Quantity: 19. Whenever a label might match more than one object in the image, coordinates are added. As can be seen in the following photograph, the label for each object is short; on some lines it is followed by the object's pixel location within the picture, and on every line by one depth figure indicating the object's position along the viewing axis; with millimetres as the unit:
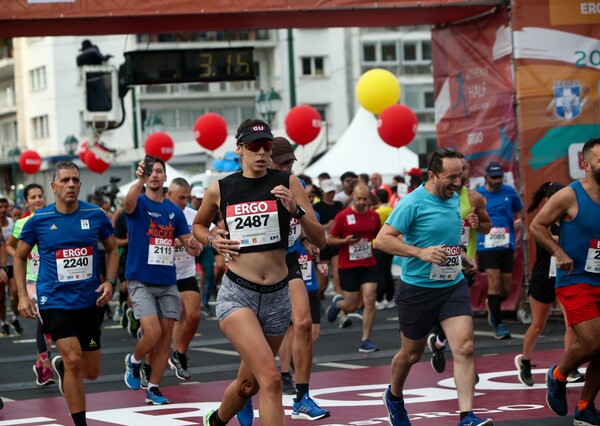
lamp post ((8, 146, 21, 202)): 69000
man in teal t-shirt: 8836
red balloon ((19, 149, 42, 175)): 45312
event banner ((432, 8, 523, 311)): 17438
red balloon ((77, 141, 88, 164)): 40000
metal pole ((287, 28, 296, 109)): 32803
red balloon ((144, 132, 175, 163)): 32500
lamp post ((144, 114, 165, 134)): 61262
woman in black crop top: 7836
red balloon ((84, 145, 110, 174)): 36375
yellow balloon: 27891
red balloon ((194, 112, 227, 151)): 30516
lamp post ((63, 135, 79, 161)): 52669
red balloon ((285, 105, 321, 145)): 25797
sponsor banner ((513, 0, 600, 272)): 17000
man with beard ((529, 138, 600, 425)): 8914
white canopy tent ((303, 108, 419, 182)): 34875
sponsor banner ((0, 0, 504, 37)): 16156
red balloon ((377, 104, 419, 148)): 24391
